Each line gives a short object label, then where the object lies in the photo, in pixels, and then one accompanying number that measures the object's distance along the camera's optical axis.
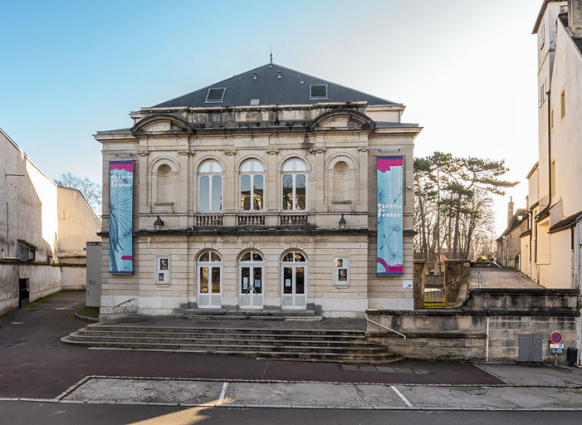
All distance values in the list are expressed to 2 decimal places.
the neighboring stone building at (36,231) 27.52
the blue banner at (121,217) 22.70
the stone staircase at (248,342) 16.23
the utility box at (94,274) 27.38
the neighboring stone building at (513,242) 30.53
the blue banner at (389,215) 22.00
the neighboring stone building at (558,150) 17.73
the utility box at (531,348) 16.75
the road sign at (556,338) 16.66
